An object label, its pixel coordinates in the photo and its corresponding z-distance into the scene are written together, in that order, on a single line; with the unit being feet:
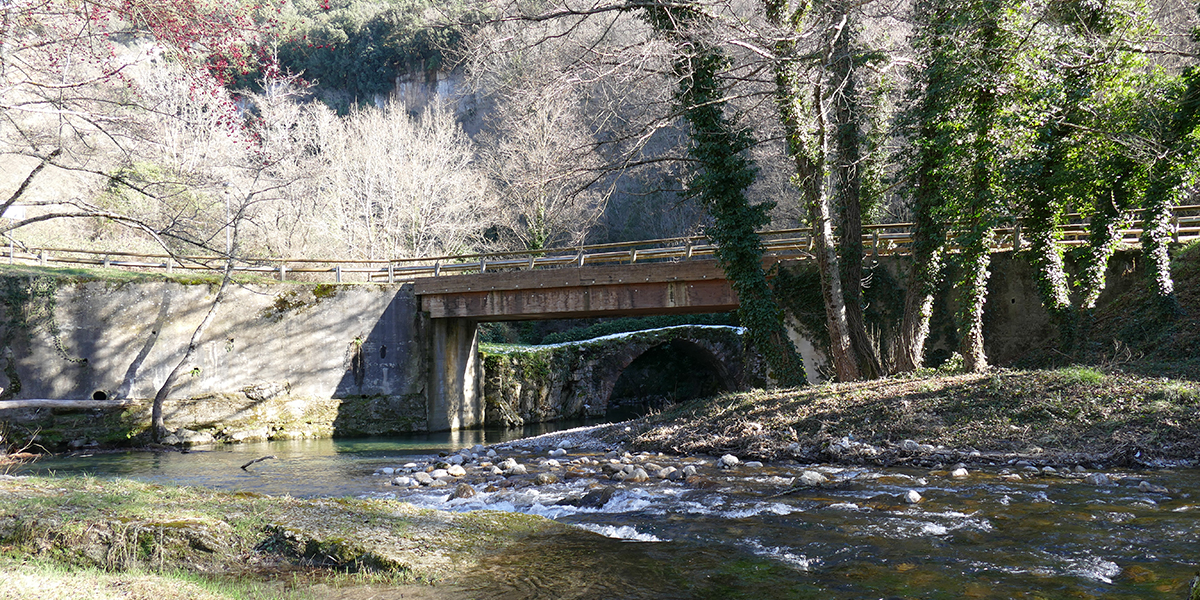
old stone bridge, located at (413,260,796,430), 62.03
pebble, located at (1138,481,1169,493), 23.44
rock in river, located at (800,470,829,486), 27.48
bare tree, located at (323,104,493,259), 98.12
